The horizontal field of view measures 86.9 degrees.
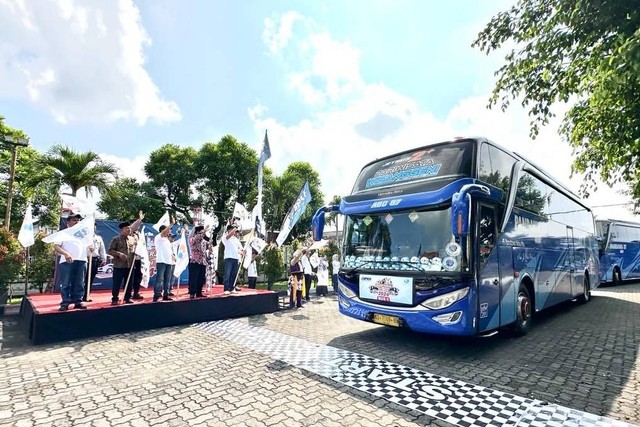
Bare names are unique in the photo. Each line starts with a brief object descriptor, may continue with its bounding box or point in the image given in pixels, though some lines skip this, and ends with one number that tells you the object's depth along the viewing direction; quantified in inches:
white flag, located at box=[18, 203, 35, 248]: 357.4
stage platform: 248.9
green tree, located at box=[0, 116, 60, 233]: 840.3
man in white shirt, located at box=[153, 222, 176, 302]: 326.0
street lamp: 457.4
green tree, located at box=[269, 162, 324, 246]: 1050.1
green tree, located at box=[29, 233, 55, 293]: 453.7
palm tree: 561.0
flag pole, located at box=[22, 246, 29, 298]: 400.3
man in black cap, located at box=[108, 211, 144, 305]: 316.5
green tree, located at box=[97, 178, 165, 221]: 987.3
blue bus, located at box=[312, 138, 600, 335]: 211.5
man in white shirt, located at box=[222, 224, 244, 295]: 384.2
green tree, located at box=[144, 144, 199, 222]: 1090.1
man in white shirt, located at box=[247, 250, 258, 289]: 508.7
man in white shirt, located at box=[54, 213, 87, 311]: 264.7
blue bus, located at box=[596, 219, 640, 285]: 709.3
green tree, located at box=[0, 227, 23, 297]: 373.7
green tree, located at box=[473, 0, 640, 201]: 162.7
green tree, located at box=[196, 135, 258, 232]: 1098.7
